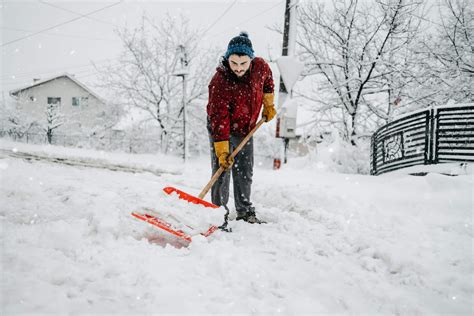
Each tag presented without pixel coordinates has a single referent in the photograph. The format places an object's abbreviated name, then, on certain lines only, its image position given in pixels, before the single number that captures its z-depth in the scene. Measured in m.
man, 2.93
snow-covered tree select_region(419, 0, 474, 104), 9.91
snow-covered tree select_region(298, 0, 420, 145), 9.81
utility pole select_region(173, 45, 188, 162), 15.46
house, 28.97
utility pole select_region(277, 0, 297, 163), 7.26
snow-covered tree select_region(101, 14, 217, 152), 19.64
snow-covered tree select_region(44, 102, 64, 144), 24.39
